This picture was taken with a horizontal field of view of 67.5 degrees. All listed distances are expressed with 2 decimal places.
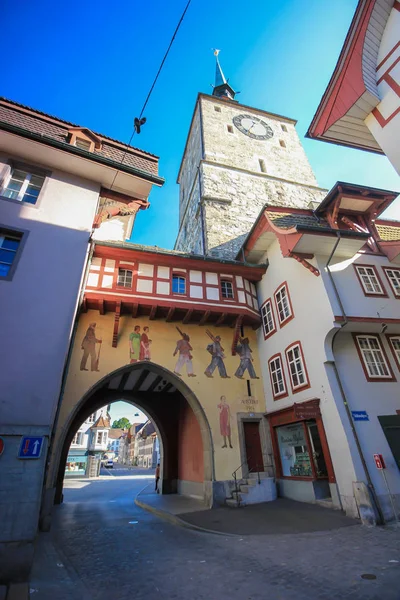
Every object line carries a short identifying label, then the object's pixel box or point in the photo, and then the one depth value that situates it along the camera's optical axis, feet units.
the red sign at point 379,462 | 27.25
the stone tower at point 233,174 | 71.41
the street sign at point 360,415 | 30.09
